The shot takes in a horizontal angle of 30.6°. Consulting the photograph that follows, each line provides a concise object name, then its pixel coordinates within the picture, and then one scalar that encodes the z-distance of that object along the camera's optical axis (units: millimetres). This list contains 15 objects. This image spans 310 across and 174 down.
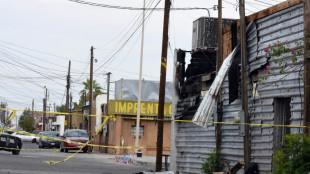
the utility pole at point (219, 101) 18656
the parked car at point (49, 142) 48453
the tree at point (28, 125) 138250
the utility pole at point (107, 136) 49638
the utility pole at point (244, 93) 15883
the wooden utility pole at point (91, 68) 46744
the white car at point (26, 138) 66356
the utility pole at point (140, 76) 34744
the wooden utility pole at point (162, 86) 21250
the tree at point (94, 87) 87381
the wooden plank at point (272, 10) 14570
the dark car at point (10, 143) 29109
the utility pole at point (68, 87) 62534
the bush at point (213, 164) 18219
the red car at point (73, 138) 40719
